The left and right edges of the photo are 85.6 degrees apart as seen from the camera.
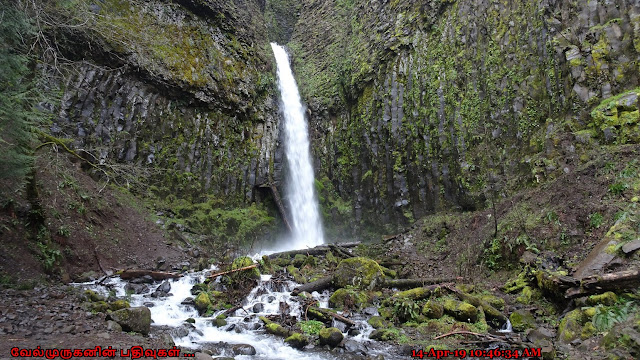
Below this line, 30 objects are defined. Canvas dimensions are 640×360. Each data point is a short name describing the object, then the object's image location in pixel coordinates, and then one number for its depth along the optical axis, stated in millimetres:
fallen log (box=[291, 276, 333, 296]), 8688
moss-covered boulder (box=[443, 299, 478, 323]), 6574
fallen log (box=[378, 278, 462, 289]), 8938
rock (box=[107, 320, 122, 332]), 5309
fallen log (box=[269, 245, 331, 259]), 13578
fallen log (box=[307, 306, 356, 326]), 6898
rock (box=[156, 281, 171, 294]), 8332
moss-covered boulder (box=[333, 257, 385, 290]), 9023
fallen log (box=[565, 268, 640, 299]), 5035
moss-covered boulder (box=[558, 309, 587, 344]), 5062
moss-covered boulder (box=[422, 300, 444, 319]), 6949
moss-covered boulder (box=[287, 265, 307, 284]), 9664
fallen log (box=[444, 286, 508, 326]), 6383
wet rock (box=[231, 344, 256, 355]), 5729
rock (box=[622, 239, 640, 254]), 5555
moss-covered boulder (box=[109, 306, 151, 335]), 5605
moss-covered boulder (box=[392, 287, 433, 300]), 8047
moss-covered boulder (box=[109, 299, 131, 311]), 6369
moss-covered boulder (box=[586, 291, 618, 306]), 5087
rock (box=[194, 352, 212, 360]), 4905
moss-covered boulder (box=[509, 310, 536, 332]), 6059
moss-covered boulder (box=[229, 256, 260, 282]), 8883
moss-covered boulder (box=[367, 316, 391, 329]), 6863
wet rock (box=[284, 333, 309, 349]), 6035
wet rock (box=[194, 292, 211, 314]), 7543
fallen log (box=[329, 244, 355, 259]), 13113
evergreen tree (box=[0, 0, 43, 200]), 5562
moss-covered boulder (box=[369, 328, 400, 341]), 6324
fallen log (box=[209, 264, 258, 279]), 8945
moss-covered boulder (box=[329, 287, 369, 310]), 7902
